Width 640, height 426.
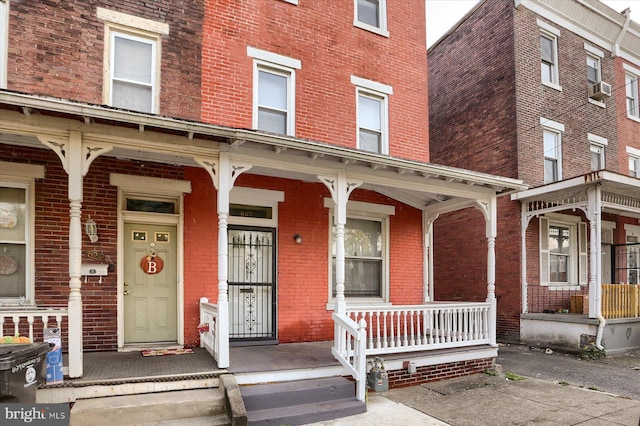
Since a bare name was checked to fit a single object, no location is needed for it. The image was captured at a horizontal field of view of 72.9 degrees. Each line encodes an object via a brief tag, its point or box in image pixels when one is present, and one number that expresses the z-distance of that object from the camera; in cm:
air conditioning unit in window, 1319
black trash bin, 371
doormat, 648
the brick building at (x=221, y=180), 597
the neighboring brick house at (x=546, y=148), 1041
